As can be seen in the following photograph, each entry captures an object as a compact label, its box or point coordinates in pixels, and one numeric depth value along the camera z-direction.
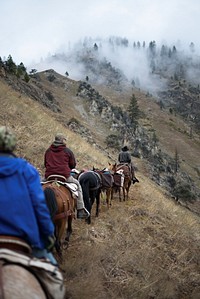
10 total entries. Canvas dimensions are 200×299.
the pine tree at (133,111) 104.66
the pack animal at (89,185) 10.59
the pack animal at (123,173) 14.90
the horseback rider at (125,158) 16.52
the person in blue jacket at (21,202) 3.62
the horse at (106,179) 12.23
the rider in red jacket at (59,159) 8.37
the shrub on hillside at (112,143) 55.17
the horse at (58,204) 6.91
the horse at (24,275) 3.05
